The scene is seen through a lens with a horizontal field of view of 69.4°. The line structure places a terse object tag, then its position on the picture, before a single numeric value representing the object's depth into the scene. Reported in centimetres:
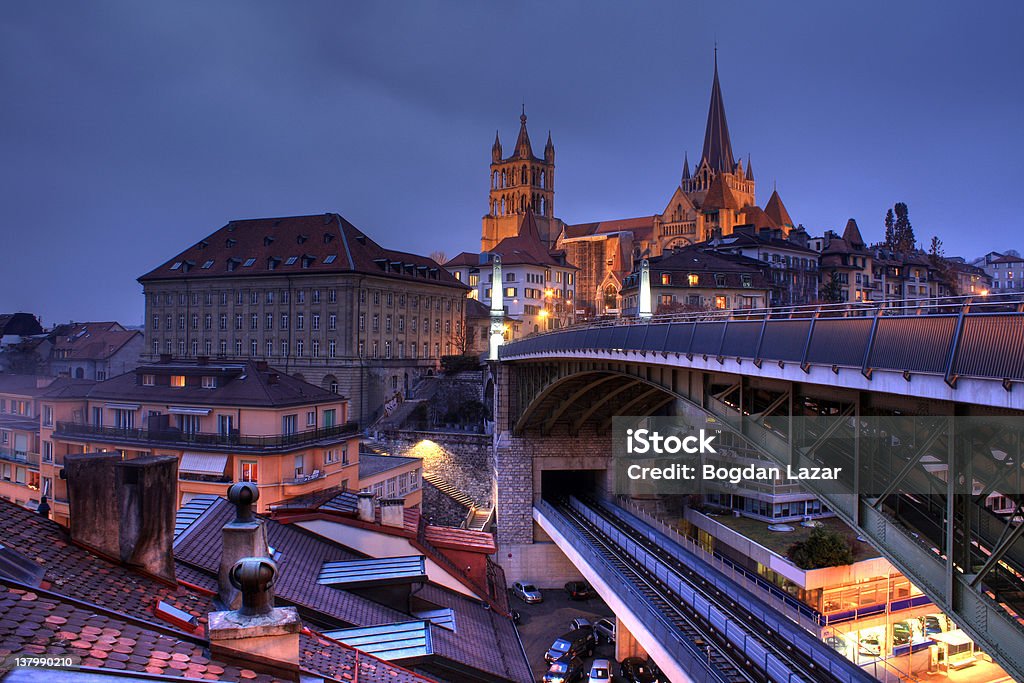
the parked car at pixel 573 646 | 3259
